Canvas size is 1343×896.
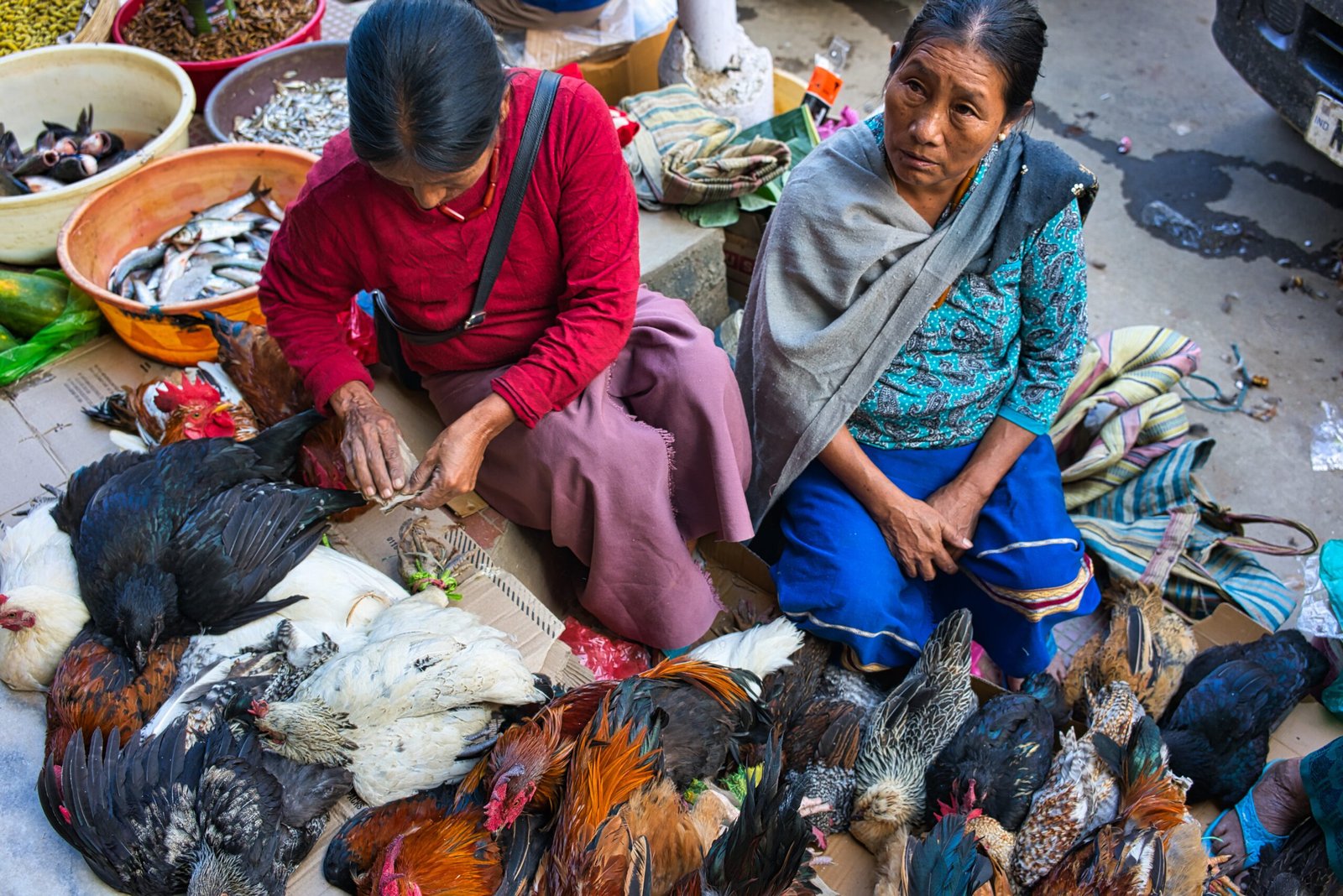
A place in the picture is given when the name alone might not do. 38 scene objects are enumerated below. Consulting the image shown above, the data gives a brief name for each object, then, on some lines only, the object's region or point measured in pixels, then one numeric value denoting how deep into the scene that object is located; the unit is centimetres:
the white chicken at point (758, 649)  261
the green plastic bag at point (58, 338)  310
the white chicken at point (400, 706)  207
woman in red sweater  184
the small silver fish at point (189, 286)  324
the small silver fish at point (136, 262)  330
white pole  409
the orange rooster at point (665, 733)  204
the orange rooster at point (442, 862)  192
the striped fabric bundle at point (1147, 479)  310
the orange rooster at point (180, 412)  273
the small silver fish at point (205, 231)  340
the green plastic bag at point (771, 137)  373
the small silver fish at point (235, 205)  351
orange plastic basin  300
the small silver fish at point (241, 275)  336
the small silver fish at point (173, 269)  329
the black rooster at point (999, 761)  245
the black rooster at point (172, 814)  195
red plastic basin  423
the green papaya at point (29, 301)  318
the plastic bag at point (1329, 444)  373
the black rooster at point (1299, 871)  231
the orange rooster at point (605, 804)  196
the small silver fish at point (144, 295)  318
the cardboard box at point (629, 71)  450
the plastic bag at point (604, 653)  290
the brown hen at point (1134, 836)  216
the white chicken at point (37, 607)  229
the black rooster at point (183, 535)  228
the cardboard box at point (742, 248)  387
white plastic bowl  367
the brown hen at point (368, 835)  205
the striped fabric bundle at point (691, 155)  365
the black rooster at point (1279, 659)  267
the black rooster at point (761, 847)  186
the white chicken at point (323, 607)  236
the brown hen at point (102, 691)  218
